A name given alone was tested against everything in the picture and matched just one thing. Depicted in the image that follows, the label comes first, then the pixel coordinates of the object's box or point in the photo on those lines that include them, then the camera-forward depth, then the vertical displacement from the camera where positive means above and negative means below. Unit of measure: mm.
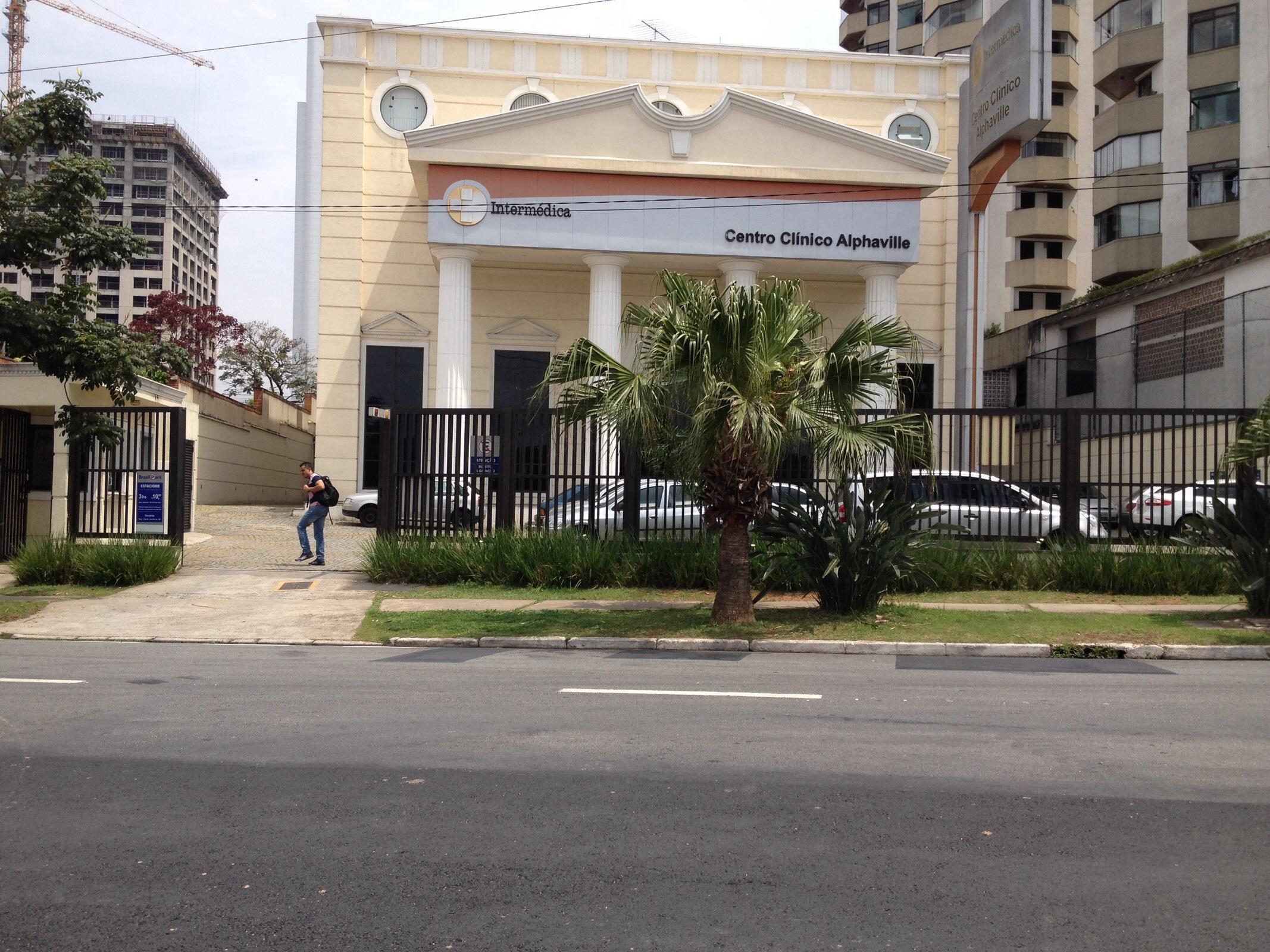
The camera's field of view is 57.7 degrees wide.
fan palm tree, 12375 +1080
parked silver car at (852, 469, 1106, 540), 16422 -270
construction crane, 82250 +34507
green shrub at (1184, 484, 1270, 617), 12953 -554
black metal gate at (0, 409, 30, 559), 19156 +94
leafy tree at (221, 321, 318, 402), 53719 +5683
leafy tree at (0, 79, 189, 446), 16422 +3459
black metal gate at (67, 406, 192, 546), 17625 +59
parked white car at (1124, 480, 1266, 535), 15789 -199
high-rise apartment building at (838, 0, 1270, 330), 40406 +13122
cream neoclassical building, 29391 +7664
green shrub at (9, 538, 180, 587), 16484 -1171
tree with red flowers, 50969 +7091
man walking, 18688 -507
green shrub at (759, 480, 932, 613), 13258 -612
